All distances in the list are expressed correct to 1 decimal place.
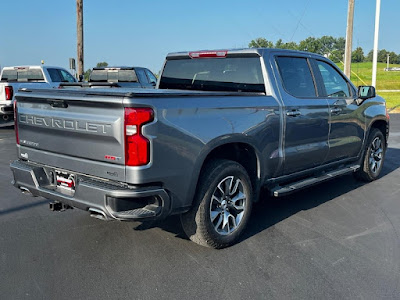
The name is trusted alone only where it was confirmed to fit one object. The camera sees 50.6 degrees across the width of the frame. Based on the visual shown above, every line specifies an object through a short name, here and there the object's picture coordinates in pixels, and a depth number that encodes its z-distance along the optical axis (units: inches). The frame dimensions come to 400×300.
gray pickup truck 133.2
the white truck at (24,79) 488.7
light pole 736.7
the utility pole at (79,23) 781.9
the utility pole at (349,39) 723.4
